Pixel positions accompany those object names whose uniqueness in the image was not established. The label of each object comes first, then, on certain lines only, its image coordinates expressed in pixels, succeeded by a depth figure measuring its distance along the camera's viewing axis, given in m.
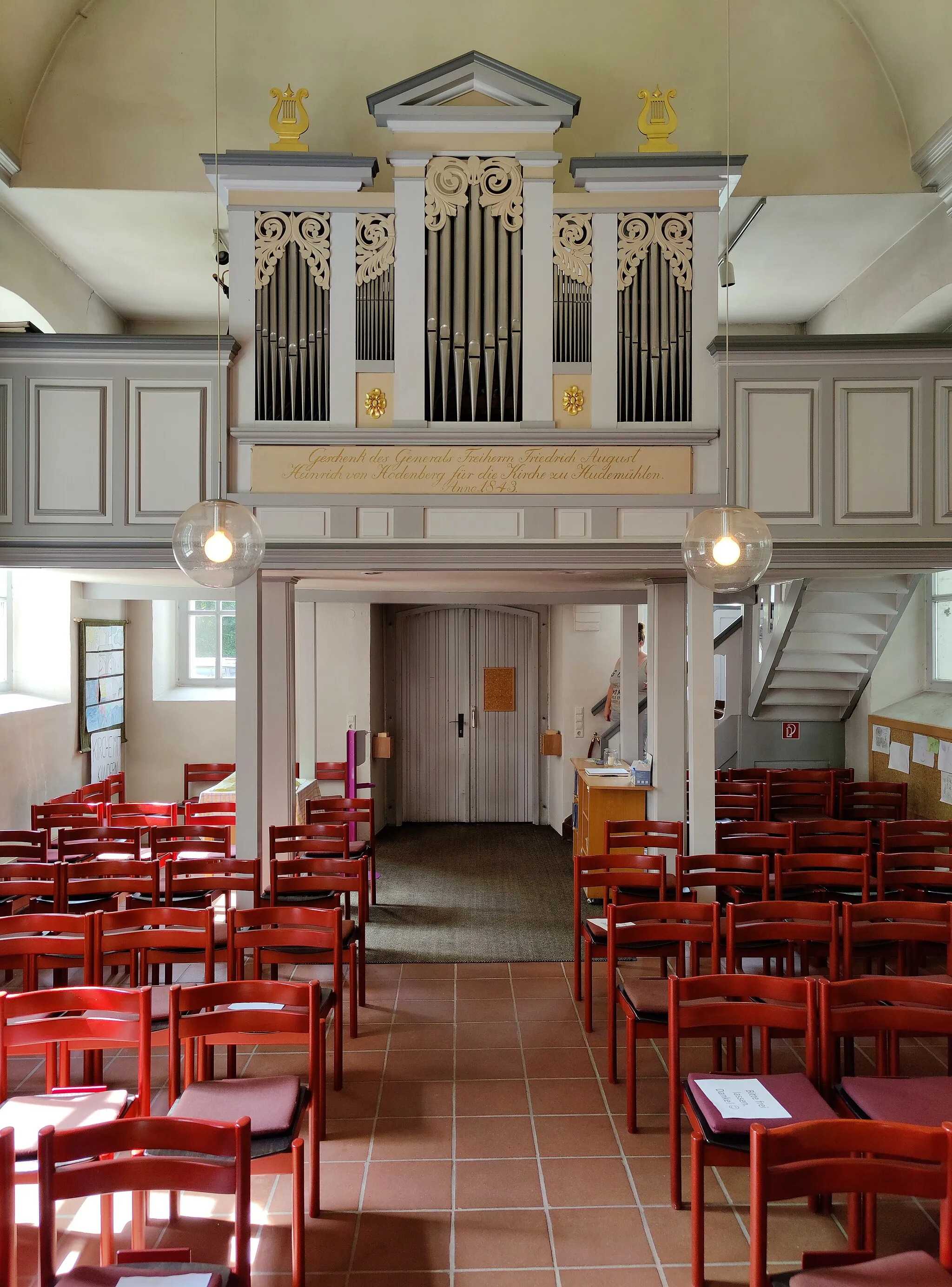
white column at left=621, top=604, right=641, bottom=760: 9.07
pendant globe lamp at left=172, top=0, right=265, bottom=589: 4.72
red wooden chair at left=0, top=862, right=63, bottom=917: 5.08
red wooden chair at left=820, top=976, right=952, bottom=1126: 3.08
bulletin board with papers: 8.27
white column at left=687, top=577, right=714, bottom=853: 6.45
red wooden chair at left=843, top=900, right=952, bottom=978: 4.05
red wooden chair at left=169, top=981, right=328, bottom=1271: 3.02
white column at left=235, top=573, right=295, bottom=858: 6.41
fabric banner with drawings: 9.73
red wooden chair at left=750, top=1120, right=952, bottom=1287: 2.24
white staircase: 8.68
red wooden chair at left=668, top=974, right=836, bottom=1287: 3.00
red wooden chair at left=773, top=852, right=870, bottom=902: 5.30
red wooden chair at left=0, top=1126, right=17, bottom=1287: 2.25
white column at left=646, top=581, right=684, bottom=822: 7.46
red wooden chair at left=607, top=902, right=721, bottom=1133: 4.02
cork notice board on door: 12.06
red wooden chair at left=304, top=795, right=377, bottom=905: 7.23
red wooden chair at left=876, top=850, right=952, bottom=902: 5.28
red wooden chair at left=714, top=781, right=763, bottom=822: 7.96
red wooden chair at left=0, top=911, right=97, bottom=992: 3.85
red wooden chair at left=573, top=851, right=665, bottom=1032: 5.13
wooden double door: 12.07
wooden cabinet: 7.62
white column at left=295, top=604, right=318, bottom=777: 10.17
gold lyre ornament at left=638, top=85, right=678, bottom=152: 6.21
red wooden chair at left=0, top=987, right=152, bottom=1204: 3.13
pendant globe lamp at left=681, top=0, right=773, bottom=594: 4.75
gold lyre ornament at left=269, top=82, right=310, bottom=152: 6.17
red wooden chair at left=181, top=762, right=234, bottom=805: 9.88
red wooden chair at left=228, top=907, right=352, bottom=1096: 4.07
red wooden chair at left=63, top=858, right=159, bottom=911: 5.11
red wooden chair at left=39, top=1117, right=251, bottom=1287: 2.21
